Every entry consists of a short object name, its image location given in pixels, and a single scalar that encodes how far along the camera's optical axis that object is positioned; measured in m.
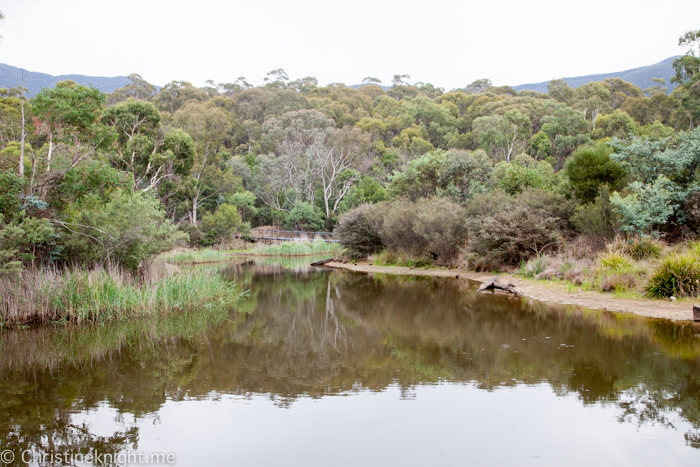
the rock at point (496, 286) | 16.34
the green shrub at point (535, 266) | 17.75
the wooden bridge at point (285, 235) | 43.44
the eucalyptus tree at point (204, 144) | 42.59
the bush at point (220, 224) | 38.72
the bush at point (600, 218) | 16.69
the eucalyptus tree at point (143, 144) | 30.78
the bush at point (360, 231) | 28.21
